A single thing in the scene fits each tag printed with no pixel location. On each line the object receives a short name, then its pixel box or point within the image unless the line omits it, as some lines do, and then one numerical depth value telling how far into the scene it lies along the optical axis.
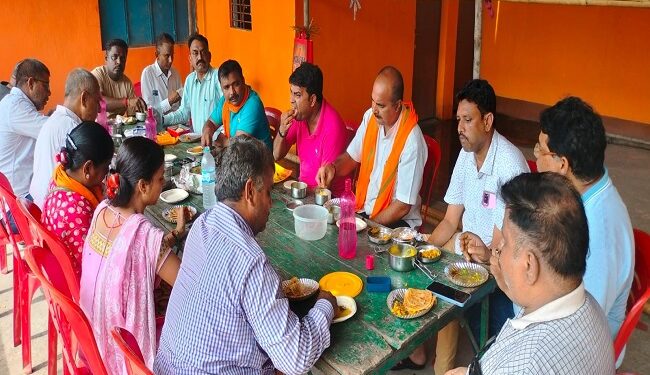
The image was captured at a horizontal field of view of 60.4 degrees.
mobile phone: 2.19
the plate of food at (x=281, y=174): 3.54
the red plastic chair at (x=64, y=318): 1.87
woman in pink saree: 2.21
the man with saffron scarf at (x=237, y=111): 4.15
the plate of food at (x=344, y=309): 2.09
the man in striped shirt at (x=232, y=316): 1.77
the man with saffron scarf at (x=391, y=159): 3.30
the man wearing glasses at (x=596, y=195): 2.05
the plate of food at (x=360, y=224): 2.85
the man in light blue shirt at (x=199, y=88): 5.14
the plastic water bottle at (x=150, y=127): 4.58
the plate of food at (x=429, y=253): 2.52
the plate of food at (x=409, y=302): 2.12
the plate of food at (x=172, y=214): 3.06
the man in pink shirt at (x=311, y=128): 3.67
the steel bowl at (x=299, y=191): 3.29
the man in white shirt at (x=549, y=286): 1.36
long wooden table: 1.92
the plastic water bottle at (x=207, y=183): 3.25
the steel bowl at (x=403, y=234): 2.71
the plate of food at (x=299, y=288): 2.20
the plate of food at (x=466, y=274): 2.33
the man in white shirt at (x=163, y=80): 5.58
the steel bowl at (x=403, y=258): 2.45
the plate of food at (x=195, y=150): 4.20
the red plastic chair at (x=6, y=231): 3.21
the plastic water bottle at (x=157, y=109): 5.05
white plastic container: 2.74
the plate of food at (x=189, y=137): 4.58
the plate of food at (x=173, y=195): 3.30
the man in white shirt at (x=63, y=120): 3.40
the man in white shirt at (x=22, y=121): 3.85
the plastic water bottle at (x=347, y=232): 2.59
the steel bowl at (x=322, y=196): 3.19
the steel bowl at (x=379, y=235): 2.70
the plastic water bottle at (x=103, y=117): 4.73
